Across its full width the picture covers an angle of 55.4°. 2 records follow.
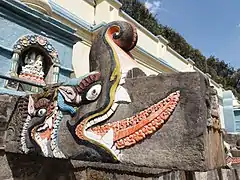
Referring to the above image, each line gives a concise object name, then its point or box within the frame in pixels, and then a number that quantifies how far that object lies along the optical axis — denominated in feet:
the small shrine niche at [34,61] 13.33
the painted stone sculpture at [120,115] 3.63
